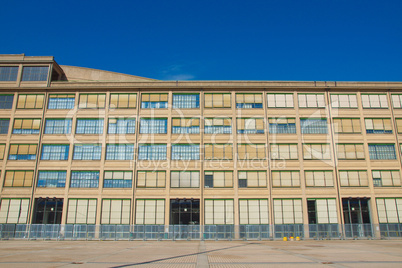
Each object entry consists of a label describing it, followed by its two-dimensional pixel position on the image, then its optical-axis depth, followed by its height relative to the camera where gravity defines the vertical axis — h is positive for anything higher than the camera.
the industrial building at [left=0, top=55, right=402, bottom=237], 42.16 +8.79
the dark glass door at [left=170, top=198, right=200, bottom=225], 42.00 +0.66
